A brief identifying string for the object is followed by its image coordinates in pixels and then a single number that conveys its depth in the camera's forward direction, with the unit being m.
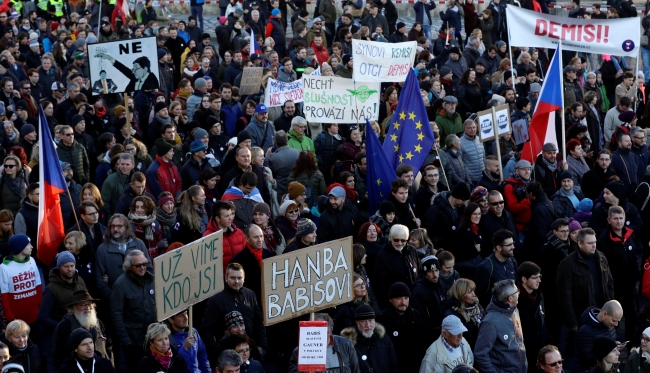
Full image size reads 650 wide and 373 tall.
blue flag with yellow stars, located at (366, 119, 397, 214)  13.03
